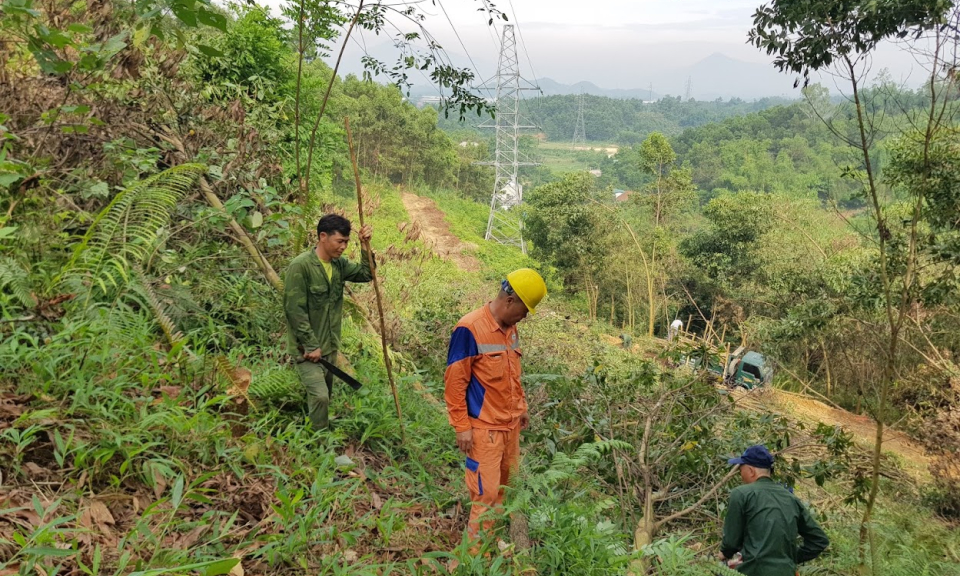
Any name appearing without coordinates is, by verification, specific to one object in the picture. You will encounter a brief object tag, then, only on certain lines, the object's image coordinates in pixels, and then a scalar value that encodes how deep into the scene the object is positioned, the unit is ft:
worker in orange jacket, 10.63
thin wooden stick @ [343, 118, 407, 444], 10.62
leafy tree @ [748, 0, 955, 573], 14.35
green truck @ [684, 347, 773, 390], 50.70
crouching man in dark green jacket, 10.69
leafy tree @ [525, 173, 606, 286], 82.79
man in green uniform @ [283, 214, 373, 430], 12.41
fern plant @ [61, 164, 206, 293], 12.02
